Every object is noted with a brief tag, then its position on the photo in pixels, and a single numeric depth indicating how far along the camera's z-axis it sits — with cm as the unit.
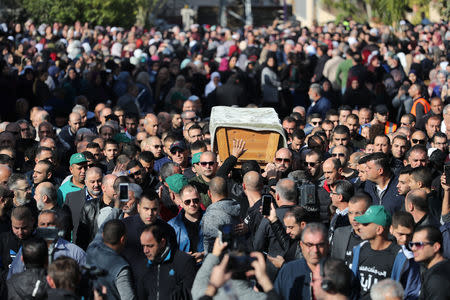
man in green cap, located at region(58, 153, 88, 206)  1937
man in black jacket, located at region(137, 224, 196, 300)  1312
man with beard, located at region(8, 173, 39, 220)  1761
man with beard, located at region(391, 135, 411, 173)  2149
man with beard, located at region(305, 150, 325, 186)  2016
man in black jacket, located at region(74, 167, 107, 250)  1672
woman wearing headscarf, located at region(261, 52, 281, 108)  3605
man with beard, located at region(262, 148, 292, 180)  1980
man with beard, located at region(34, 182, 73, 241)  1706
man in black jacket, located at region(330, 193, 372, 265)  1415
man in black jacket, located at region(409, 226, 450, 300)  1255
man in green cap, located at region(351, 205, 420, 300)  1299
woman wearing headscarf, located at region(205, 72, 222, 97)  3611
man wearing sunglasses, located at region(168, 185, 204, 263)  1570
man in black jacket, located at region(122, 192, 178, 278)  1369
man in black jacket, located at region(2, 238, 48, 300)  1168
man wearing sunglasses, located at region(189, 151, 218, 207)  1871
